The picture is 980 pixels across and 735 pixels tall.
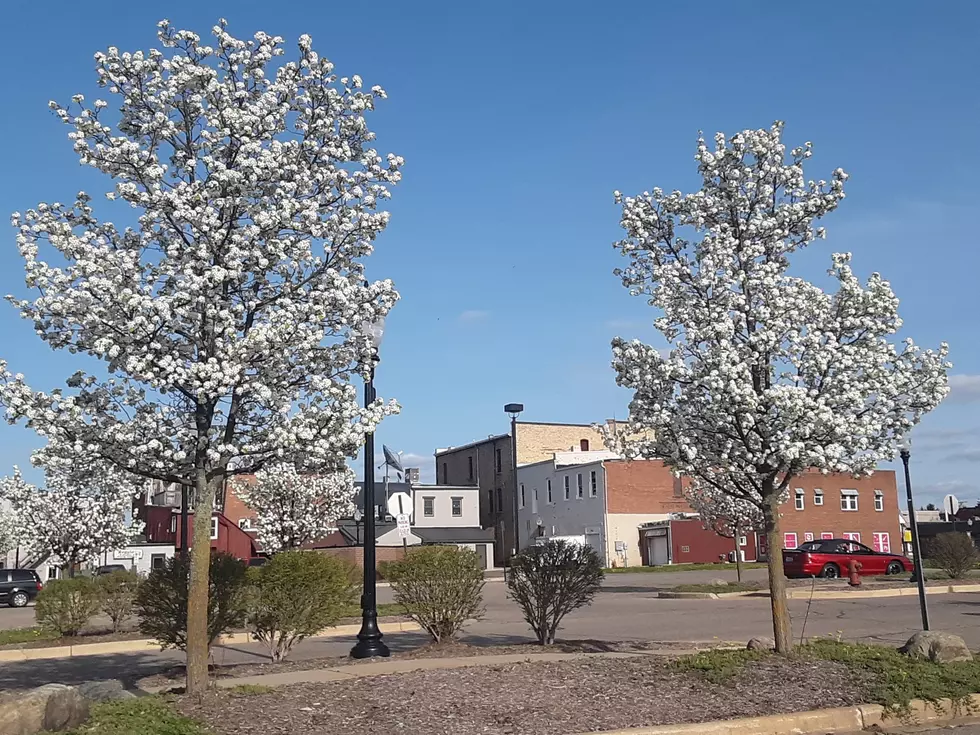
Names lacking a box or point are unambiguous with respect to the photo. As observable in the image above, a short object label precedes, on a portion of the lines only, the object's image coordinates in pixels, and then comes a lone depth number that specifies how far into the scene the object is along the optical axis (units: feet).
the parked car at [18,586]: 133.90
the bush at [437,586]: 45.93
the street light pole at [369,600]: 44.93
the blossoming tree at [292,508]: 122.62
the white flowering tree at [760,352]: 34.01
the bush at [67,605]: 59.93
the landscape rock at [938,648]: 35.55
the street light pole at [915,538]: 42.11
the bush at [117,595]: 62.85
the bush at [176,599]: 37.73
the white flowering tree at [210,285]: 28.48
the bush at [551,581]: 45.93
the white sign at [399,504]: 89.51
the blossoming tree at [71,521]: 111.96
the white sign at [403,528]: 95.01
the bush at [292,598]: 41.70
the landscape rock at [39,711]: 24.50
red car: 111.45
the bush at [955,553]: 100.78
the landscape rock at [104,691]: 28.98
